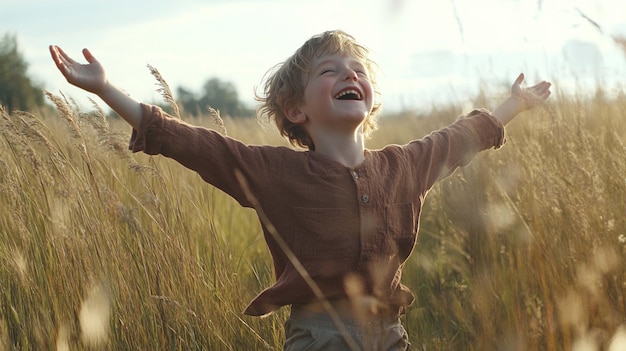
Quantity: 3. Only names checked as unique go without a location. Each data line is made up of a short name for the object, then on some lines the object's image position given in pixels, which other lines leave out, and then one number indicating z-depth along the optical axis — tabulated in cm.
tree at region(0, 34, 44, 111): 2778
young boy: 222
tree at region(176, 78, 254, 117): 5006
